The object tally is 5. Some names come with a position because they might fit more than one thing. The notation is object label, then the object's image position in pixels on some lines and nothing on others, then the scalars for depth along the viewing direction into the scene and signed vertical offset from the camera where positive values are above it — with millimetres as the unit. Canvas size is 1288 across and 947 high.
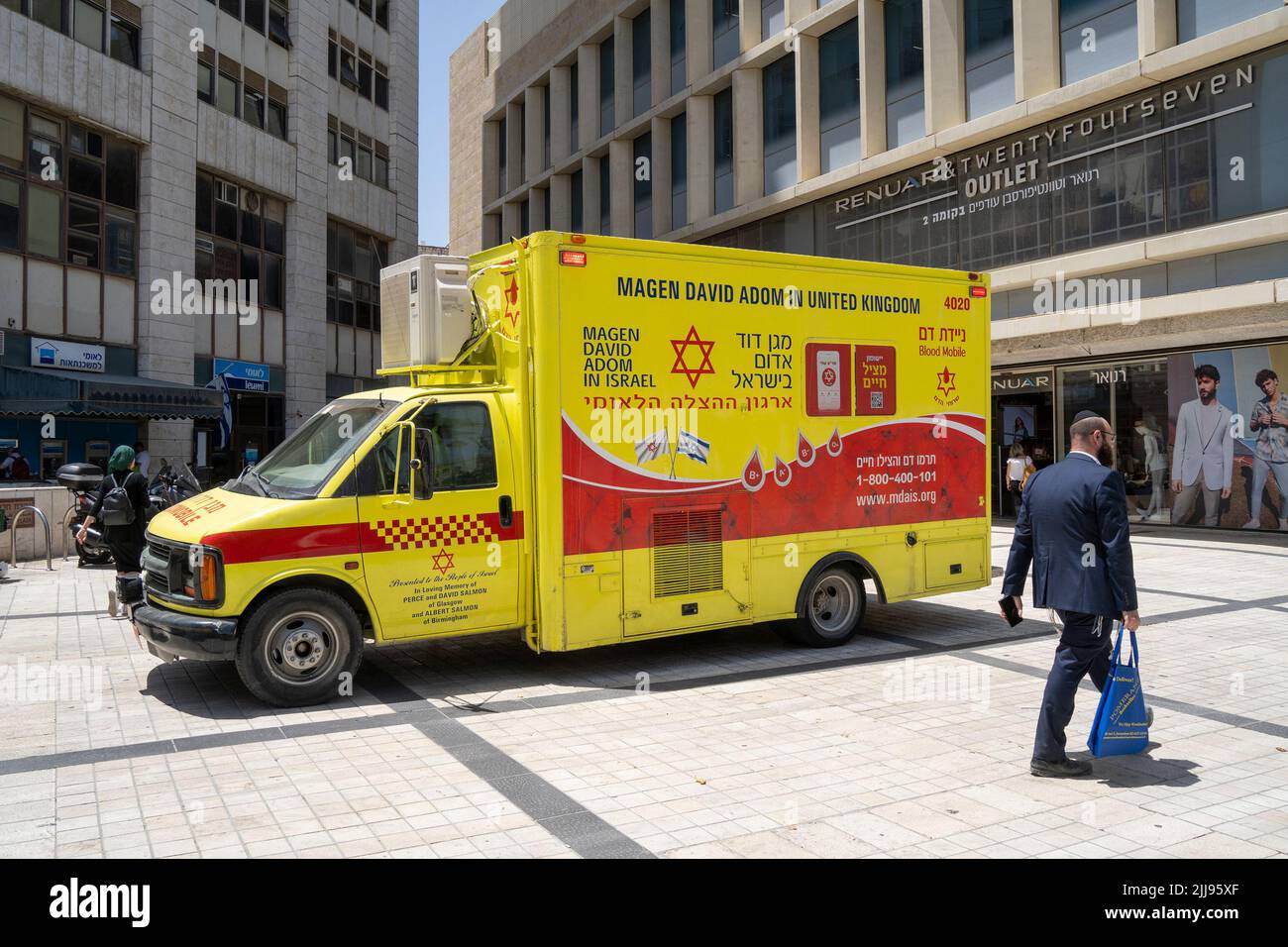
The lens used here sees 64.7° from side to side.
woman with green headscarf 8930 -231
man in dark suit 5312 -455
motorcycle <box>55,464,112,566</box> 13656 +57
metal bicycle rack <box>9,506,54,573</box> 15109 -672
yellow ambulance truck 7105 +84
